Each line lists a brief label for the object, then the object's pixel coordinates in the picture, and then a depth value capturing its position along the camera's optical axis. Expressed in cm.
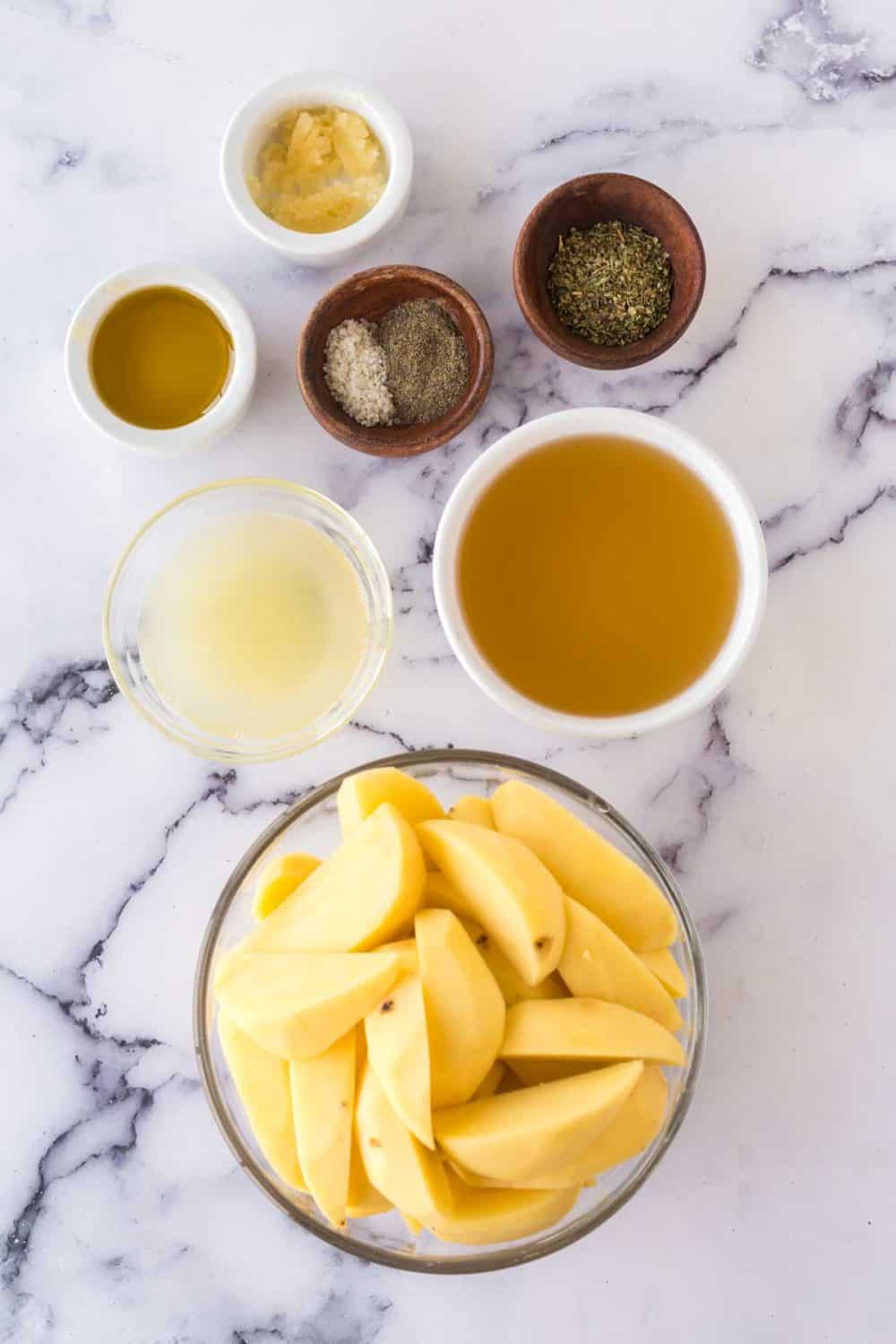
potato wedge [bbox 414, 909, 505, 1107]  88
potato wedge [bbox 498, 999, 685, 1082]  89
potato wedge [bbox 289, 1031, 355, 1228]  90
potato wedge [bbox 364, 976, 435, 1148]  86
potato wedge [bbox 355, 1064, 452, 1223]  88
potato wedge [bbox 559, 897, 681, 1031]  93
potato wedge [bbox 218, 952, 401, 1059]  88
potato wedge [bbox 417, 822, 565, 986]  89
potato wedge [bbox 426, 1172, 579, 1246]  91
